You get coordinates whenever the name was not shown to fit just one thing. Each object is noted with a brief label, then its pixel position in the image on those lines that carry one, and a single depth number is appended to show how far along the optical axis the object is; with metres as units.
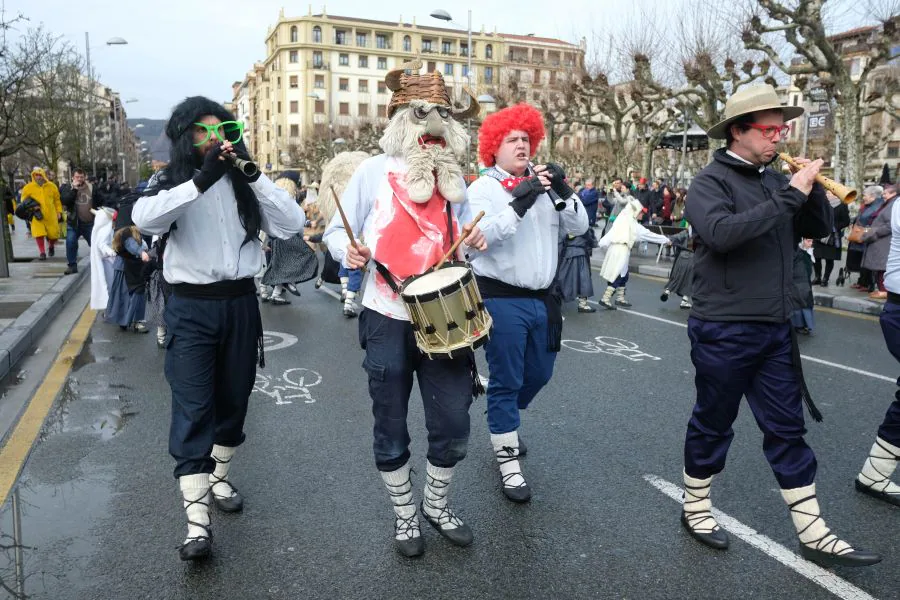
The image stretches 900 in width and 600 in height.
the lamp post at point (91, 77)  31.03
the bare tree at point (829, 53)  14.79
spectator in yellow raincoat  15.45
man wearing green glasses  3.33
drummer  3.26
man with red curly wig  3.92
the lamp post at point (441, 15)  27.71
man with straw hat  3.20
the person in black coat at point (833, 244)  10.67
